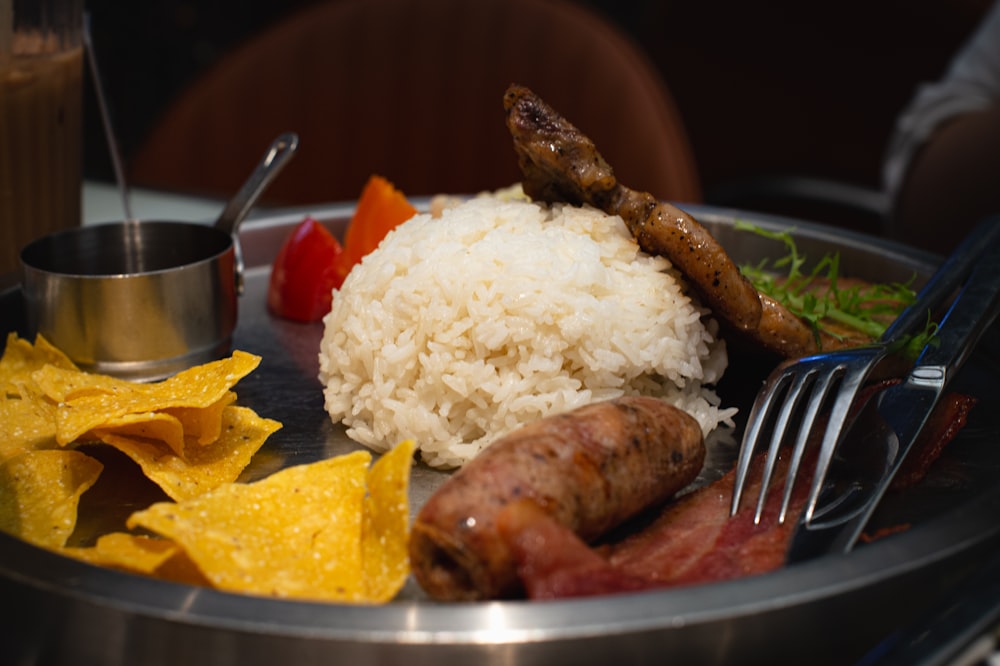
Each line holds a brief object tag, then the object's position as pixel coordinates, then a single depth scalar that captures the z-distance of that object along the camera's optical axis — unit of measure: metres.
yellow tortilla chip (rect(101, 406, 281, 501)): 0.42
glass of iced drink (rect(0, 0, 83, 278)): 0.54
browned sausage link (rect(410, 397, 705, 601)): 0.36
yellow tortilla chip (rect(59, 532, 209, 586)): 0.37
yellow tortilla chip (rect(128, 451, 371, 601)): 0.37
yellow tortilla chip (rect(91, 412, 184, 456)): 0.42
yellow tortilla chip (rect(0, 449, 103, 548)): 0.40
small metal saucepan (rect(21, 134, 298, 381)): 0.47
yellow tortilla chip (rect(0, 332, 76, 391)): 0.47
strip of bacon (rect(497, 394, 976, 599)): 0.36
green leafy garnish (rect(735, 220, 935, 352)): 0.50
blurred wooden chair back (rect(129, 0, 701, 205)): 0.91
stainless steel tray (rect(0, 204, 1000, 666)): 0.34
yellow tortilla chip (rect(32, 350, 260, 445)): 0.42
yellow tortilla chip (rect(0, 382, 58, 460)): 0.44
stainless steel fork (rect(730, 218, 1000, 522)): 0.40
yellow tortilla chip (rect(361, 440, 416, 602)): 0.37
